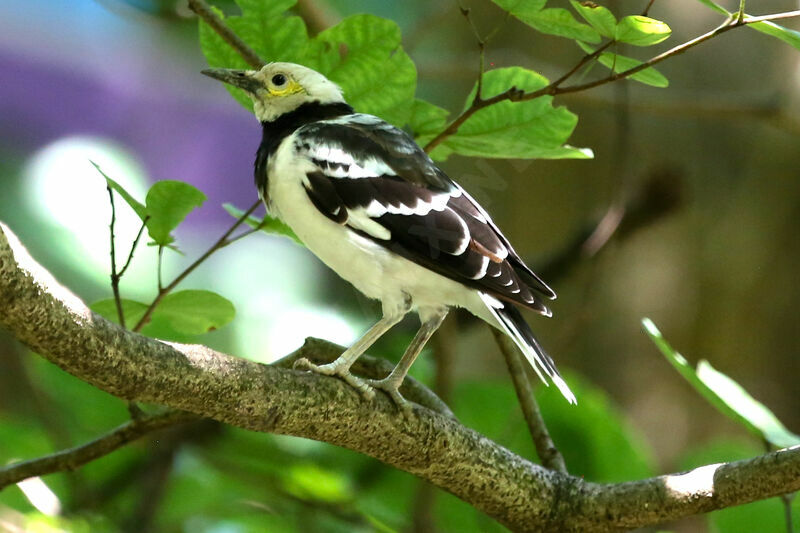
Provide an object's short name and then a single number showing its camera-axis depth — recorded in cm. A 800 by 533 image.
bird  411
